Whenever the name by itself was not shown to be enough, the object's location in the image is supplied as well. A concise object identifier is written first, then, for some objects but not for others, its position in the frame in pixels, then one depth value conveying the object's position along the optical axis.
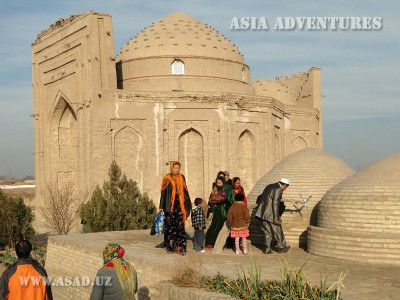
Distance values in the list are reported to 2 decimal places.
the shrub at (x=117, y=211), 18.97
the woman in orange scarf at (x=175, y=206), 9.40
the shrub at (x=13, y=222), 20.20
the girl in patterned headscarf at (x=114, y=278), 5.12
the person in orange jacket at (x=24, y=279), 5.15
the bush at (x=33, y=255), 16.81
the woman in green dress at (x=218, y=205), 10.08
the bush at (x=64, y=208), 22.94
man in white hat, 9.78
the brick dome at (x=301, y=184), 11.10
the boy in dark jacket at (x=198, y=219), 9.98
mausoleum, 24.06
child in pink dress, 9.73
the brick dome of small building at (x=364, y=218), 8.84
